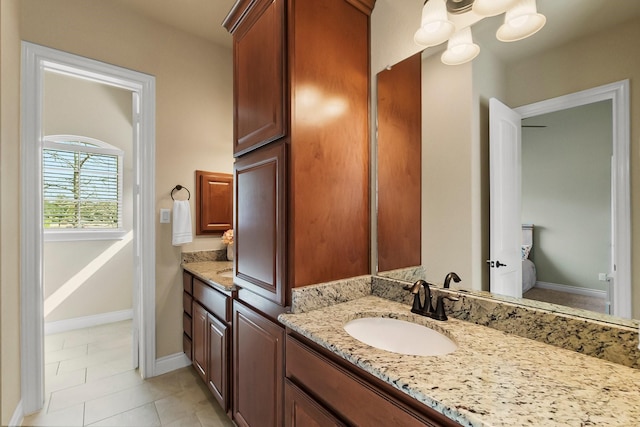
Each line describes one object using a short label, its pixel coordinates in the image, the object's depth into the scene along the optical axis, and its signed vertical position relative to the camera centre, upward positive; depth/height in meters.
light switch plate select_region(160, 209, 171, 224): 2.30 -0.02
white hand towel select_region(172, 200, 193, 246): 2.29 -0.08
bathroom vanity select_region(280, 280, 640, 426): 0.56 -0.40
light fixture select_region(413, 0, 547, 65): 0.96 +0.72
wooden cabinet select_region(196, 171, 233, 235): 2.52 +0.10
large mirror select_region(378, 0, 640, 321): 0.82 +0.31
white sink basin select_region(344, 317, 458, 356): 1.01 -0.47
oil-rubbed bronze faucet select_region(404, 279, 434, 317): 1.10 -0.36
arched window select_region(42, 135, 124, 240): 3.15 +0.30
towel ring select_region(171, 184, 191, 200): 2.37 +0.22
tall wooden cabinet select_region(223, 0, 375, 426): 1.20 +0.22
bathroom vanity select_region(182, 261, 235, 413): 1.67 -0.75
